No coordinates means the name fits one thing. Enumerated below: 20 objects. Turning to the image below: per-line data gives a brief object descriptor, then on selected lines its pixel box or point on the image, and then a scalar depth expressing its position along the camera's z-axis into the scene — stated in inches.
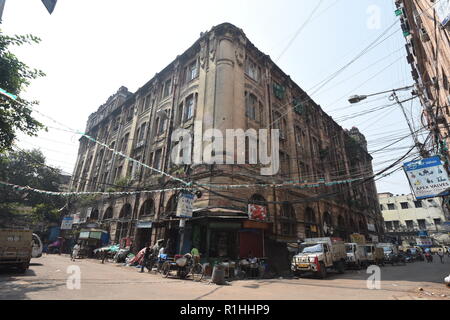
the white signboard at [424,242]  1655.5
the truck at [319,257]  506.6
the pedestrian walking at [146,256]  562.3
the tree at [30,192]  1127.0
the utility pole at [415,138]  382.7
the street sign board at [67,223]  1088.2
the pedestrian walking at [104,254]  718.5
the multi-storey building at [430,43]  358.9
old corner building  592.6
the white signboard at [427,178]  323.3
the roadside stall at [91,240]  874.8
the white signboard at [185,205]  512.4
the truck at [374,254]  810.8
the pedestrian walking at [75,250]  731.7
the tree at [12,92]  402.0
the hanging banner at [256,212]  548.7
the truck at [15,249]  419.8
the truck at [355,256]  703.1
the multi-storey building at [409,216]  1835.4
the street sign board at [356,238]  1010.7
